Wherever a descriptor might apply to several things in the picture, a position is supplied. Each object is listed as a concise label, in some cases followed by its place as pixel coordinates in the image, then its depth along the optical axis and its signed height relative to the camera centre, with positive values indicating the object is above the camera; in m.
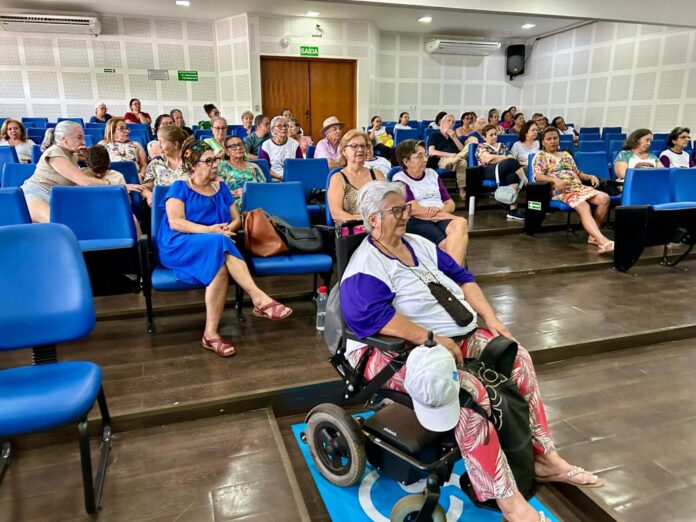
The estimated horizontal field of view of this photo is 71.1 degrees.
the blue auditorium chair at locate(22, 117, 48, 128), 8.95 +0.11
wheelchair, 1.43 -0.97
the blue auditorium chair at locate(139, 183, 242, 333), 2.59 -0.76
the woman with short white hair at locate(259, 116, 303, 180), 4.79 -0.19
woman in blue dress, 2.60 -0.62
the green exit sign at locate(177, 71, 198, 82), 10.30 +1.06
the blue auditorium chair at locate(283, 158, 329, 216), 4.18 -0.38
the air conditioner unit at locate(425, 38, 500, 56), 11.41 +1.87
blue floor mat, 1.61 -1.23
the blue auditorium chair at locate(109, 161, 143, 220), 3.73 -0.36
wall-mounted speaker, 12.23 +1.68
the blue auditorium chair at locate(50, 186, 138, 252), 2.79 -0.49
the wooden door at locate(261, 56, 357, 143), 10.34 +0.82
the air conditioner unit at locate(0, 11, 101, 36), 9.02 +1.91
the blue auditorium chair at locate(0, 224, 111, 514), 1.56 -0.62
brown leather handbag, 2.83 -0.62
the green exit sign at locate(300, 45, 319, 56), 10.10 +1.56
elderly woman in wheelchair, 1.37 -0.67
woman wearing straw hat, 4.82 -0.14
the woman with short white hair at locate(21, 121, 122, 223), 3.16 -0.29
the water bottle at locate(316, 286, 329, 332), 2.87 -1.03
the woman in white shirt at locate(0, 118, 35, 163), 5.49 -0.12
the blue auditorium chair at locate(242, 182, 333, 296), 3.01 -0.49
